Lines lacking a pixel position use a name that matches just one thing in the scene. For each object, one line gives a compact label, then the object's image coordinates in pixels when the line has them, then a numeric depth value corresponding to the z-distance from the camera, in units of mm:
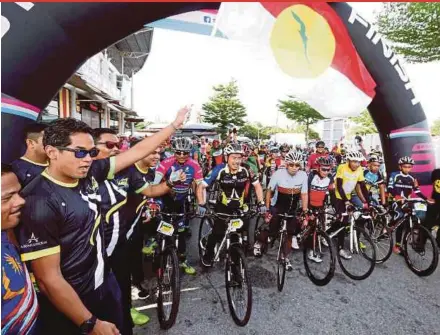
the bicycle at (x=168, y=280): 3180
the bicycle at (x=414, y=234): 4812
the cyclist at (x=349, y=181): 5531
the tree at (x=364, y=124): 37959
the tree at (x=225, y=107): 39938
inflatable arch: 3857
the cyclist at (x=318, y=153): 9070
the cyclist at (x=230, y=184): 4500
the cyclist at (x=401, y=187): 5602
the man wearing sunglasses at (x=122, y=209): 2617
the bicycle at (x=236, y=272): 3365
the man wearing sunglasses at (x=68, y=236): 1588
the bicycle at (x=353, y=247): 4758
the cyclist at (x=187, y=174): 4719
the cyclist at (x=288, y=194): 4906
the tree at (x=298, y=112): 29594
